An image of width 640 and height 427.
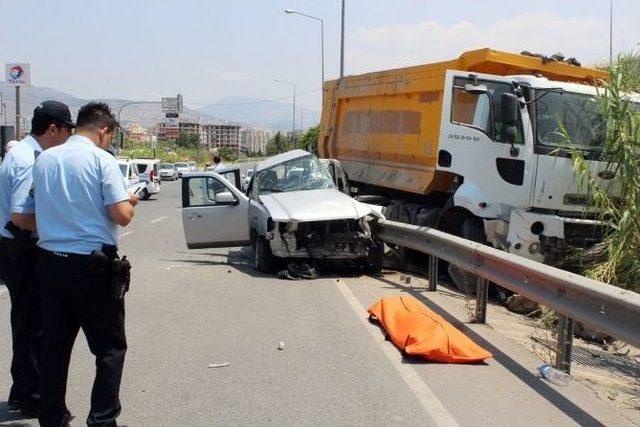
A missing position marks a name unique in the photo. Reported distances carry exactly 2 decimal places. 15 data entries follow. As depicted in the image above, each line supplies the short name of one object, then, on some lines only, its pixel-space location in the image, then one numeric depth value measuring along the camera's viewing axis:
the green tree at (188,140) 156.62
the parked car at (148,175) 32.97
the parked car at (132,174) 29.88
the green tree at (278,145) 106.22
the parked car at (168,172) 61.37
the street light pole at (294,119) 72.63
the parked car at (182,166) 63.27
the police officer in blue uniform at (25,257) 4.62
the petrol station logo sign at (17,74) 24.95
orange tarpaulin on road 6.13
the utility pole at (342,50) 31.02
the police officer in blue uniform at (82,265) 3.96
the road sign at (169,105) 77.26
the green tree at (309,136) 50.47
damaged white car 10.27
